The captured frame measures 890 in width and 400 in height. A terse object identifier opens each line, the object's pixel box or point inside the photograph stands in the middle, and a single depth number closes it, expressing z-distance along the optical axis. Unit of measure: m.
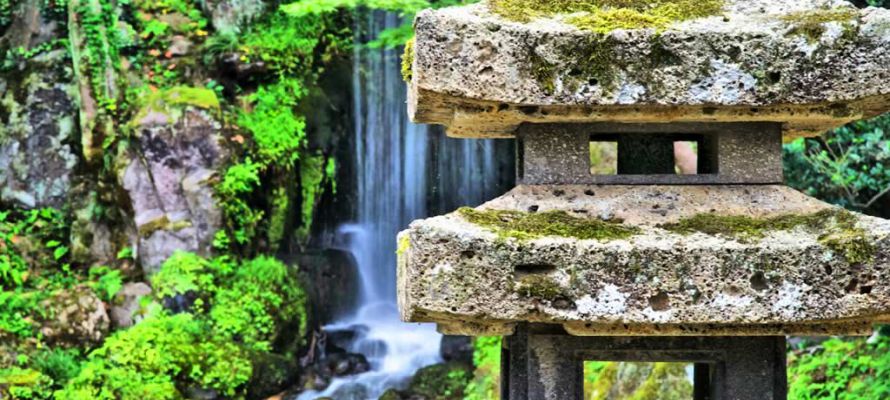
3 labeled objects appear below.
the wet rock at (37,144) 13.43
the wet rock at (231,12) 13.95
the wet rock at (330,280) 13.66
